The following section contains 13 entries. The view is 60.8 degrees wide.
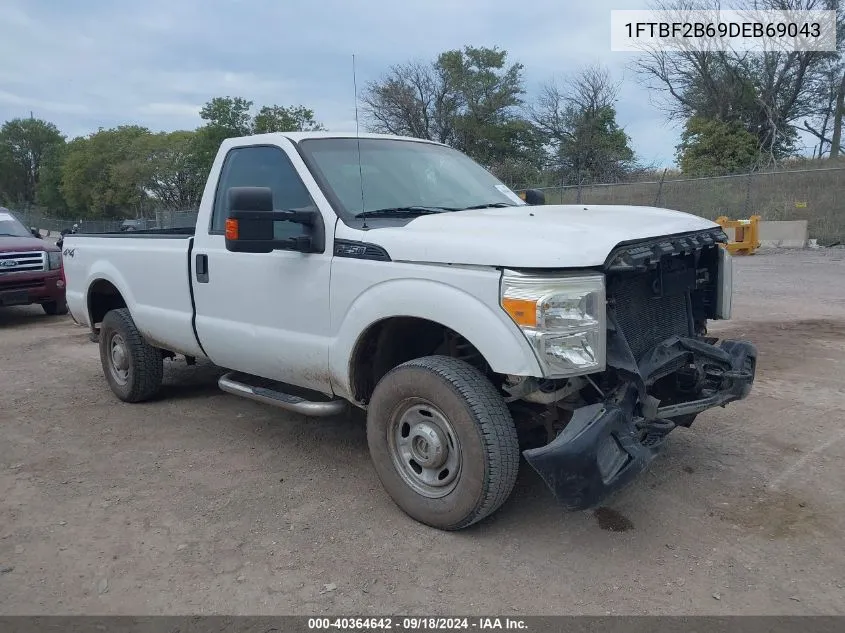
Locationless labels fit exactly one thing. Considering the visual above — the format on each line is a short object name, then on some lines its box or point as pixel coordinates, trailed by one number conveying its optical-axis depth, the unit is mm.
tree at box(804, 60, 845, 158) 29172
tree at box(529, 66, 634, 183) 33719
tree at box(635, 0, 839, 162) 29703
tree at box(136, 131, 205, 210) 44969
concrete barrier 19609
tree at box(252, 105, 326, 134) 35084
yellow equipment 17953
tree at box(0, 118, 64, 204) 89062
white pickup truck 3180
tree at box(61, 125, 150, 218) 57144
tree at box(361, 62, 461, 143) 31919
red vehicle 10273
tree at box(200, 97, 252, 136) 37000
